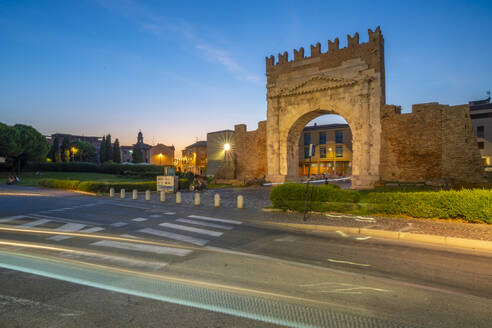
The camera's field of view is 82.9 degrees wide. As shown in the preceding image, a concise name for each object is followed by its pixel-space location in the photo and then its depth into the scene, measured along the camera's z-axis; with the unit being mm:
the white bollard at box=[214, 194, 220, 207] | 13009
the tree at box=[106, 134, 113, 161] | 74062
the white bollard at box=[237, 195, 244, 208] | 12461
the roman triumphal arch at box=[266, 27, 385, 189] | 20406
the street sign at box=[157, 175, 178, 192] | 20172
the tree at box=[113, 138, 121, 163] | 74250
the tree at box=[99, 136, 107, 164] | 73750
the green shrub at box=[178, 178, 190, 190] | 24109
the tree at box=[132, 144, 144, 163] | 82000
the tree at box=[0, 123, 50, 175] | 43750
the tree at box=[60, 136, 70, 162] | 73469
